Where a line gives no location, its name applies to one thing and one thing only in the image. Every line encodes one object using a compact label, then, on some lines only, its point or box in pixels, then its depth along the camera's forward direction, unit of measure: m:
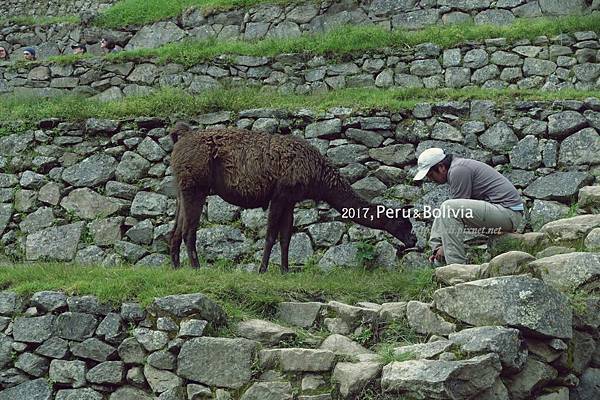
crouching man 8.41
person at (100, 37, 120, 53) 16.97
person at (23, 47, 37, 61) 17.23
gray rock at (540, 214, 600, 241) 8.12
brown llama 9.62
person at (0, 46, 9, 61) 18.39
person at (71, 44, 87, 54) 17.22
